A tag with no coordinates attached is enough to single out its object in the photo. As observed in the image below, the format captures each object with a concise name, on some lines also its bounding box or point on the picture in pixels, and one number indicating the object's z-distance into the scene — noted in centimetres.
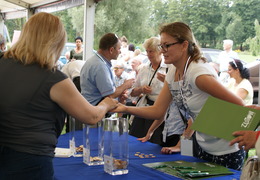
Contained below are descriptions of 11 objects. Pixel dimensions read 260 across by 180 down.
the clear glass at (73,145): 202
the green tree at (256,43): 608
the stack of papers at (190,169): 158
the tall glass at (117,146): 162
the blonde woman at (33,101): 140
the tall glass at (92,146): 181
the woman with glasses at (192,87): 188
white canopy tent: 631
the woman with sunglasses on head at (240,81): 468
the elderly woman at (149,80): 348
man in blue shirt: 347
